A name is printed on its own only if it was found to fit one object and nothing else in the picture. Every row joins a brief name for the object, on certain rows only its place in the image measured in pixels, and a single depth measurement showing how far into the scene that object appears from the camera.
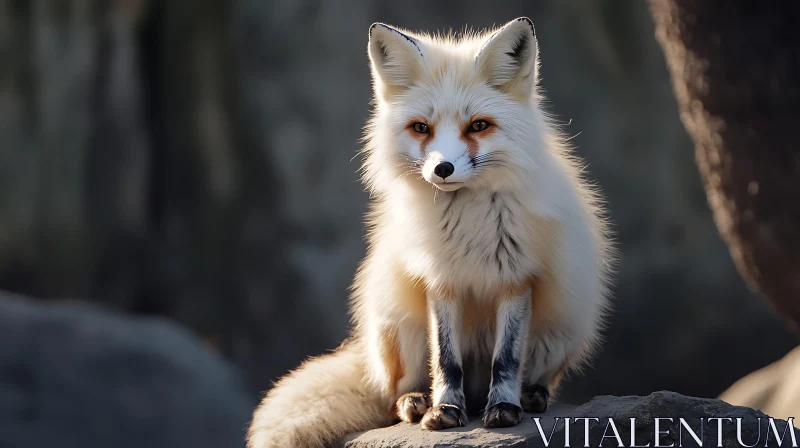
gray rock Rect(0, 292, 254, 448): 11.12
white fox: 5.50
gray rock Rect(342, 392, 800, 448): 5.10
